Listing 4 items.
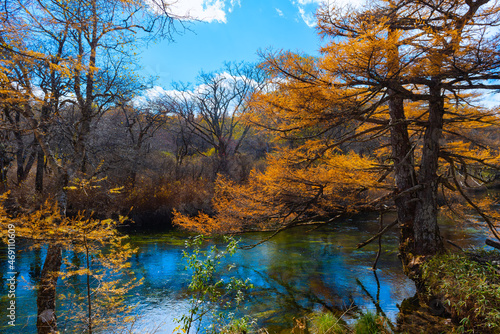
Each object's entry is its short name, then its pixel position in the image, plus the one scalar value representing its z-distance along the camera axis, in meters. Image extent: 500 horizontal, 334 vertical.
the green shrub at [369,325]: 4.74
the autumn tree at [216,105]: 21.77
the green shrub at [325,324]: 4.86
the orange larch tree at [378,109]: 4.01
